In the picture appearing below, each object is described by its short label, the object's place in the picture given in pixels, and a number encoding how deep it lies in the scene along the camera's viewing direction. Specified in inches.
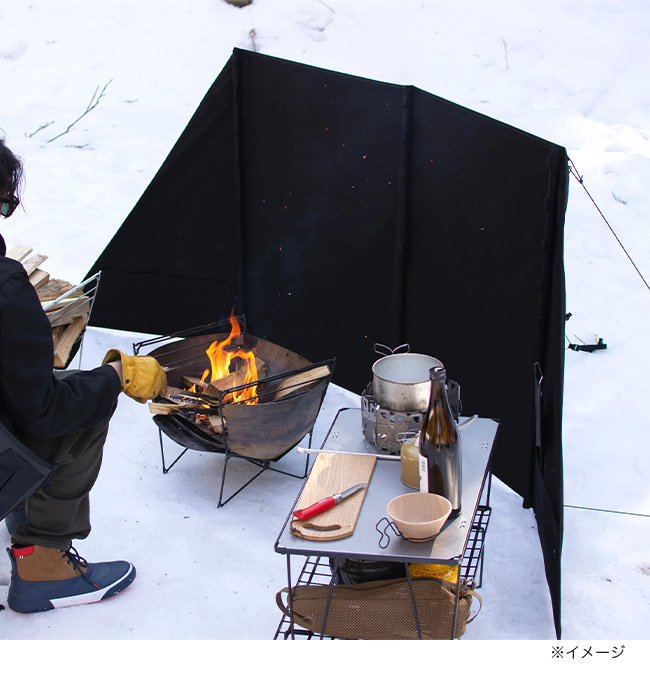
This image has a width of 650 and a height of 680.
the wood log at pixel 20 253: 184.5
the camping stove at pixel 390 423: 110.7
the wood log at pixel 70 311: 175.6
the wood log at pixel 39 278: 181.3
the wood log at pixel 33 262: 182.5
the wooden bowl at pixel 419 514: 89.8
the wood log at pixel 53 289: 180.2
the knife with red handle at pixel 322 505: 95.7
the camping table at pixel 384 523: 89.3
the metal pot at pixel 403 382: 111.2
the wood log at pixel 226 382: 156.0
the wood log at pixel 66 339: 176.0
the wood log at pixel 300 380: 149.6
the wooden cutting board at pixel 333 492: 93.0
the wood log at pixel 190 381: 162.4
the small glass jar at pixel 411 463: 101.5
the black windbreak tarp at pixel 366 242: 133.0
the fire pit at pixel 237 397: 141.5
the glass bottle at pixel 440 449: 96.5
